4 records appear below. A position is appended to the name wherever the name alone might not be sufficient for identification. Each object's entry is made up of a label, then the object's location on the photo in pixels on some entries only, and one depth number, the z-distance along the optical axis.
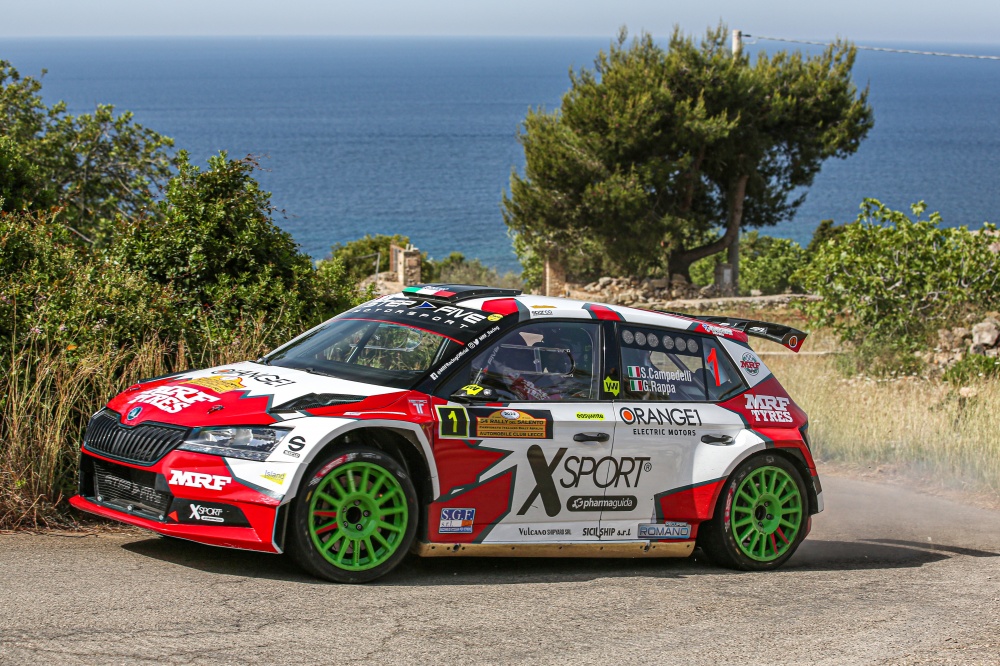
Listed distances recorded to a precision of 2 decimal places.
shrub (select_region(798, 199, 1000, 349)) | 21.75
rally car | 6.07
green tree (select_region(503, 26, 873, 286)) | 37.88
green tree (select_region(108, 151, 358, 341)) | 10.01
